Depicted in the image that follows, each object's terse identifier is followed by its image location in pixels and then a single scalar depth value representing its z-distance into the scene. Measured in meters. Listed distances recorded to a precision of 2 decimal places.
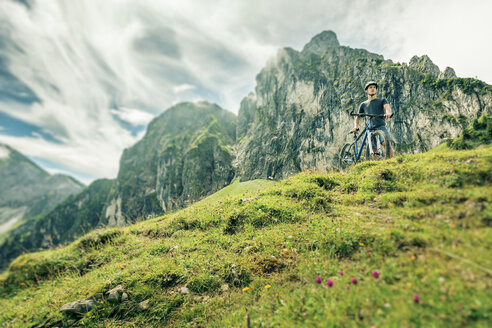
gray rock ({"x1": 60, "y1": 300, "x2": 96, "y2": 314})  4.89
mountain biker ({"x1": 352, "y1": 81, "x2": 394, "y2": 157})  9.59
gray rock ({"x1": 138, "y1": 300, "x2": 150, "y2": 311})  4.74
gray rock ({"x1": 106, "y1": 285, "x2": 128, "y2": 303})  4.97
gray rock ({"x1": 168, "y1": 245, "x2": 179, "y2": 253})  6.90
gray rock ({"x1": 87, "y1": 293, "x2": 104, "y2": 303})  5.11
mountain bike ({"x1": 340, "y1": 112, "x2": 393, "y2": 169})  9.52
